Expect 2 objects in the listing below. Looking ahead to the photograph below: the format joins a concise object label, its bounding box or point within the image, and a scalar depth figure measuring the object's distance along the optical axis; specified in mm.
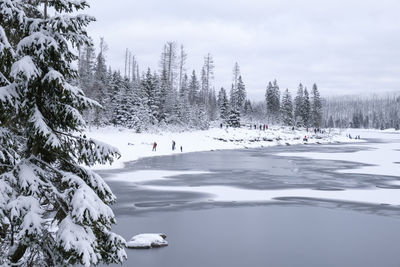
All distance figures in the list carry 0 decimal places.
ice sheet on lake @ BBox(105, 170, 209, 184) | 26672
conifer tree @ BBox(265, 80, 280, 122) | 99188
